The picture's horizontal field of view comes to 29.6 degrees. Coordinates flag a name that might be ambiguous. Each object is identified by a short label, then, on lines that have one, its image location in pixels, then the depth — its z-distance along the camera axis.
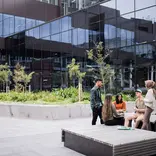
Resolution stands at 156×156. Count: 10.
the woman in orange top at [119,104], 9.53
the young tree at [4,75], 30.34
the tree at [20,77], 27.25
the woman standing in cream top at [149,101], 7.01
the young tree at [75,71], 22.27
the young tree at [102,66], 21.28
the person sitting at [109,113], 7.75
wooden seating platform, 5.70
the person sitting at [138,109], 8.09
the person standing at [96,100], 9.06
